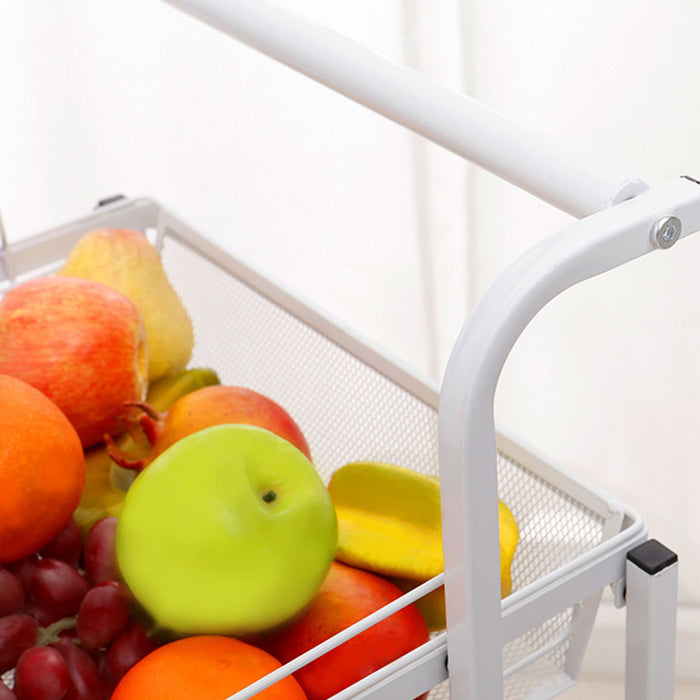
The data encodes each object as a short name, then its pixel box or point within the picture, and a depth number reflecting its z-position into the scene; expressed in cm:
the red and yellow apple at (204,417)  95
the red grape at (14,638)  87
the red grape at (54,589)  90
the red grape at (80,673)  86
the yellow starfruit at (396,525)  90
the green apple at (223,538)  85
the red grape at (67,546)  92
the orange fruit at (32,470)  89
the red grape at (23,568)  90
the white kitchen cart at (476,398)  76
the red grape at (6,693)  84
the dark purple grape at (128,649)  87
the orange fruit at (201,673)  84
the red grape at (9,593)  89
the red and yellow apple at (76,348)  95
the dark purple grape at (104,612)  87
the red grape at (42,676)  85
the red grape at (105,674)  88
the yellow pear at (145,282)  104
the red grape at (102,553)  90
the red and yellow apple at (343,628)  87
